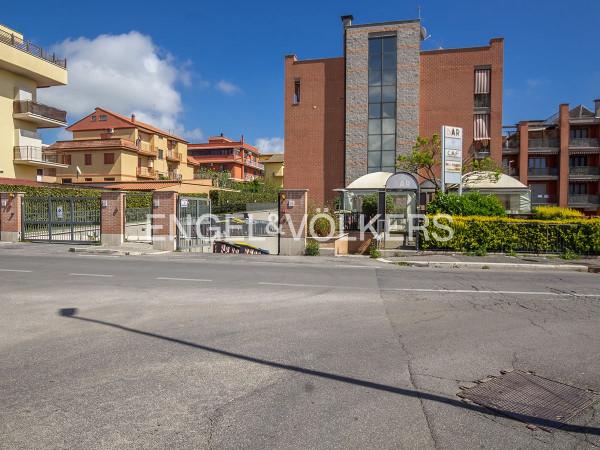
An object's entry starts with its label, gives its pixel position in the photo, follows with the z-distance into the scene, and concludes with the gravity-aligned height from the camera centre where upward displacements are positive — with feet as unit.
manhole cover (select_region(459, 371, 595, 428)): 12.55 -5.38
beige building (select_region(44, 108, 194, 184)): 166.50 +23.70
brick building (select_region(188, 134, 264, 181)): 261.79 +34.49
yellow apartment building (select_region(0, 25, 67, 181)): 112.98 +27.71
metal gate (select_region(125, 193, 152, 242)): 67.46 -1.69
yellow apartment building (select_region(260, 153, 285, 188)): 284.61 +28.25
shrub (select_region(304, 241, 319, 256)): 56.70 -4.23
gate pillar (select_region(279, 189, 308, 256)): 57.26 -0.92
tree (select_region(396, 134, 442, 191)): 86.07 +11.28
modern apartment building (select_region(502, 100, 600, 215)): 160.25 +21.21
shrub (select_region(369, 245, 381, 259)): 55.06 -4.55
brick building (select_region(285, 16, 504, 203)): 119.44 +32.23
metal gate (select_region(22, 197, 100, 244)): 66.64 -0.98
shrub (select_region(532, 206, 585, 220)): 61.78 +0.28
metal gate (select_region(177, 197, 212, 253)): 62.44 -1.91
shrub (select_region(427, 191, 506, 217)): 58.03 +1.43
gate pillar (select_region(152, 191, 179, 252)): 61.26 -0.87
